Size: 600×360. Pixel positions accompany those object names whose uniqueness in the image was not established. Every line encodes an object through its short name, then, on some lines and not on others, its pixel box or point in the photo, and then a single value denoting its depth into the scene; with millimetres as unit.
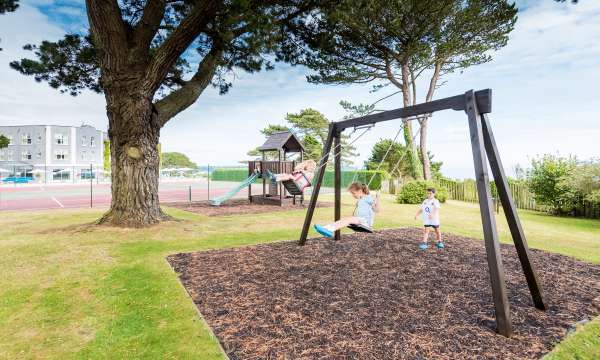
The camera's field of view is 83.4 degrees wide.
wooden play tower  16938
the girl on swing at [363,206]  5795
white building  49656
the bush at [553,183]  13469
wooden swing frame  3492
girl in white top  6961
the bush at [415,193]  18094
